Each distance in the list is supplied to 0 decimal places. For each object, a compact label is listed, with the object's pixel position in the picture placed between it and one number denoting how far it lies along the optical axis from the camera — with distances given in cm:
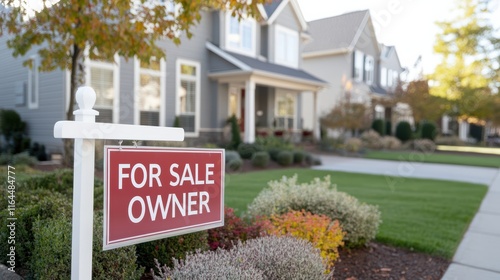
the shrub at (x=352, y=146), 1918
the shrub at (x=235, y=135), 1506
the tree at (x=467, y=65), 2289
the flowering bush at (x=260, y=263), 223
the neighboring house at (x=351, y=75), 2281
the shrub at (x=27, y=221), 296
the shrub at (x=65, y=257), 243
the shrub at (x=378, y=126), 2698
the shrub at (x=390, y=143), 2400
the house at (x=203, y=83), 1190
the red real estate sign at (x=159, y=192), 181
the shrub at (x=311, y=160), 1450
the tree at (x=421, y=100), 2389
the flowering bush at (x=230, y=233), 352
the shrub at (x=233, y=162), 1166
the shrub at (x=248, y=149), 1388
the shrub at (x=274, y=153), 1395
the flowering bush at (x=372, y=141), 2378
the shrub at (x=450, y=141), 2878
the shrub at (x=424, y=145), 2371
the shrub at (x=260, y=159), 1279
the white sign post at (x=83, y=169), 182
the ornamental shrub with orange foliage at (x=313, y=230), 363
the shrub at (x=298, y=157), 1418
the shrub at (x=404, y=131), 2761
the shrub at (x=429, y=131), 2789
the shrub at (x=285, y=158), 1350
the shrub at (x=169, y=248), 295
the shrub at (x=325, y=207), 437
